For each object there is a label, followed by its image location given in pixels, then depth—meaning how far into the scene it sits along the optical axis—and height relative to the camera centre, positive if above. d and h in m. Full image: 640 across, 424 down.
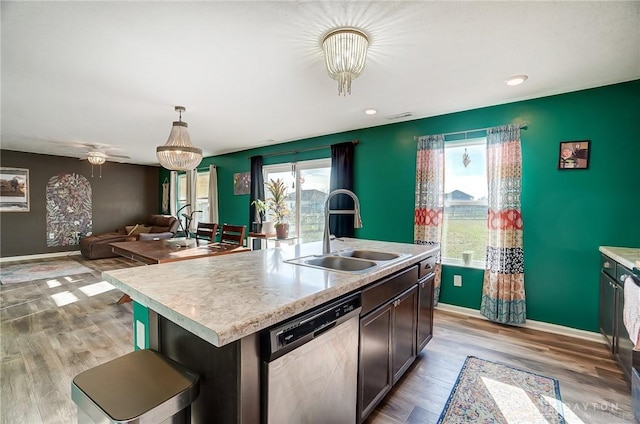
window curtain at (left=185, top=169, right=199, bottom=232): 6.77 +0.44
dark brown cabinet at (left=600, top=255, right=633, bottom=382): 1.93 -0.84
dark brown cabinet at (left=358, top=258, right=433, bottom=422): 1.47 -0.78
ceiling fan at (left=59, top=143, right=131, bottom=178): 5.23 +1.18
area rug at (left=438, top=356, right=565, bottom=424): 1.65 -1.25
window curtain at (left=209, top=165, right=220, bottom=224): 6.28 +0.25
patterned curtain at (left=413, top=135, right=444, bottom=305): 3.39 +0.18
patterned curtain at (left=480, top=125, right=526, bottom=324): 2.88 -0.27
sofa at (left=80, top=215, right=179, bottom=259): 6.13 -0.69
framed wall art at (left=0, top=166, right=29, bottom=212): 5.87 +0.36
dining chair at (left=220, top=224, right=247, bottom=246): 3.58 -0.37
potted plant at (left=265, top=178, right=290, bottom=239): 5.01 +0.11
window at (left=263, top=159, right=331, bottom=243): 4.75 +0.24
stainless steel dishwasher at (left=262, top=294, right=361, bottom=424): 0.95 -0.64
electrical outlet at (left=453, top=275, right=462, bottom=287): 3.31 -0.88
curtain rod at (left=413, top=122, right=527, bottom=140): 2.93 +0.90
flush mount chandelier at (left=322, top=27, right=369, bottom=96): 1.76 +1.01
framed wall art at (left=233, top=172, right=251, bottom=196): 5.71 +0.50
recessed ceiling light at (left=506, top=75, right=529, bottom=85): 2.39 +1.14
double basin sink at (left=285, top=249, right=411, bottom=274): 1.79 -0.37
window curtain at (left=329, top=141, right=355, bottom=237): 4.15 +0.40
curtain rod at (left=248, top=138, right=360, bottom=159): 4.19 +1.00
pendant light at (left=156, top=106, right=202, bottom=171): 3.08 +0.63
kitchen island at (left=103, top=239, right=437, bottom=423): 0.88 -0.35
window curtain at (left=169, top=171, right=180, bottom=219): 7.57 +0.40
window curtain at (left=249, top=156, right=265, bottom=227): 5.41 +0.47
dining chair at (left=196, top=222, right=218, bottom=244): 3.88 -0.36
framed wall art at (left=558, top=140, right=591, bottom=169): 2.65 +0.53
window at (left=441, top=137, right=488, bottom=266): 3.29 +0.08
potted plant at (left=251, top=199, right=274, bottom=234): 4.95 -0.26
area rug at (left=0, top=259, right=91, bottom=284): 4.63 -1.20
